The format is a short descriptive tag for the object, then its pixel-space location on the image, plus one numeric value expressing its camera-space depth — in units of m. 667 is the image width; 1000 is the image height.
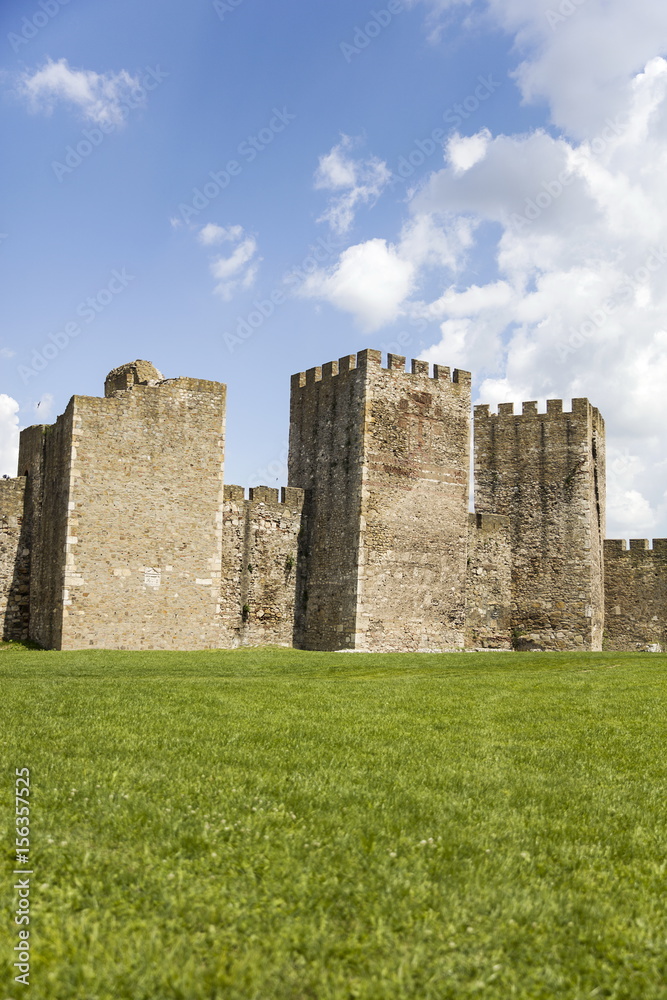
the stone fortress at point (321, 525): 25.78
